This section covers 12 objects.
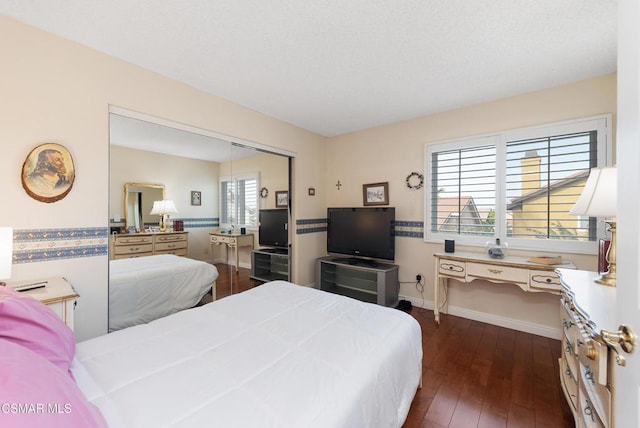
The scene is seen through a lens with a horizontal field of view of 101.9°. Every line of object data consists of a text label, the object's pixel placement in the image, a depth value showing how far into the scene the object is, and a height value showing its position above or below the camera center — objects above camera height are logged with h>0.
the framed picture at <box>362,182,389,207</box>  3.78 +0.29
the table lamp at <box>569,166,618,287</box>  1.47 +0.08
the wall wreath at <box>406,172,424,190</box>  3.47 +0.45
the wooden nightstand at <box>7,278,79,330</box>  1.47 -0.49
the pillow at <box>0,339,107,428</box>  0.56 -0.45
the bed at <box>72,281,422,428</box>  0.90 -0.68
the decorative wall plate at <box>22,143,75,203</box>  1.75 +0.26
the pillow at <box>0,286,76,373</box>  0.89 -0.43
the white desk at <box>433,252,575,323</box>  2.38 -0.57
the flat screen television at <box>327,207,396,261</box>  3.51 -0.27
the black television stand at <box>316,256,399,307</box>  3.35 -0.94
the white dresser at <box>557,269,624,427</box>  0.93 -0.58
